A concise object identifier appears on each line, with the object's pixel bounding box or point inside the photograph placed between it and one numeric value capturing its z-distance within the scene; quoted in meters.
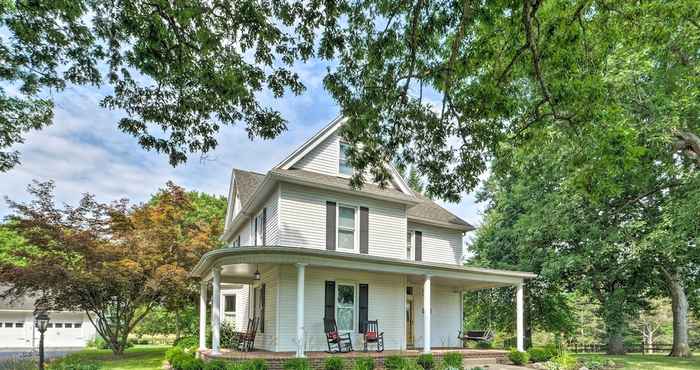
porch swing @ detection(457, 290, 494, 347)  16.54
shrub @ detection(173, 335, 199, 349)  17.89
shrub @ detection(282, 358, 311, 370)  10.81
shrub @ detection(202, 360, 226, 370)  10.44
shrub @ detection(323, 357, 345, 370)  11.37
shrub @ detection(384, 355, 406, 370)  11.76
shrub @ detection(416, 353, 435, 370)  12.74
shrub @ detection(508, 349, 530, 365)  14.60
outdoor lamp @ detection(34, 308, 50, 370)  11.19
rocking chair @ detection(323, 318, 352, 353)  13.06
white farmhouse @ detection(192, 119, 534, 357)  13.30
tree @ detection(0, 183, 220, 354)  16.91
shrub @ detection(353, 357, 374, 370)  10.81
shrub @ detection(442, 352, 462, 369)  12.53
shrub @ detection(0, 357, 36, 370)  11.52
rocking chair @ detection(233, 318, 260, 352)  13.66
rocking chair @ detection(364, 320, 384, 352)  13.69
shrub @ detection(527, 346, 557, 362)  14.80
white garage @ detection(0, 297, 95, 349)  29.70
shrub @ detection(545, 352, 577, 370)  13.34
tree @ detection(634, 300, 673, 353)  35.35
